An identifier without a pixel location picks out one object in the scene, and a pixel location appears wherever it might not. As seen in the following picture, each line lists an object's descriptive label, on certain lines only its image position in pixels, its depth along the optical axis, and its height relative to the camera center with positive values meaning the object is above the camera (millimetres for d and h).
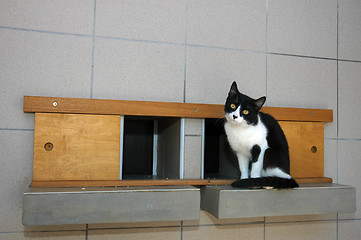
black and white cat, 1433 -19
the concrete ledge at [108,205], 1207 -305
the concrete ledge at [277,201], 1383 -306
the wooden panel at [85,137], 1454 -22
